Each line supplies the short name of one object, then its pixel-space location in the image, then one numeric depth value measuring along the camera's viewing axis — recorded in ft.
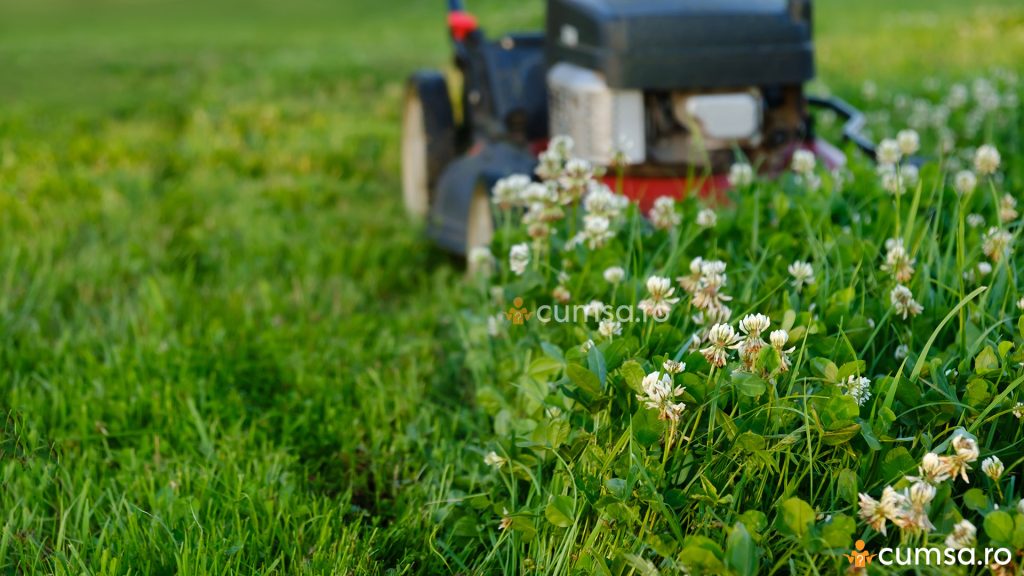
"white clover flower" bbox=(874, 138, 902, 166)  8.06
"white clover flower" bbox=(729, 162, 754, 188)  8.46
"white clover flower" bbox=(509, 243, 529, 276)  6.92
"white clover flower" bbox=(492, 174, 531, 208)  7.73
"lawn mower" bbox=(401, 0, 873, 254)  9.32
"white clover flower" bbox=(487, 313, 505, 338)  7.46
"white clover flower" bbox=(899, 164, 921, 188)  7.96
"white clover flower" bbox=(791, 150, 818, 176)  8.38
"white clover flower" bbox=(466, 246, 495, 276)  8.04
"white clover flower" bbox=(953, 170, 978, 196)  7.70
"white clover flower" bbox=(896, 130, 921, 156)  8.06
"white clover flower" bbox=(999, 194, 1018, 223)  7.11
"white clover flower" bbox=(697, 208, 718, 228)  7.22
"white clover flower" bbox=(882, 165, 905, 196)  7.55
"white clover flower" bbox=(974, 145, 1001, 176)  7.66
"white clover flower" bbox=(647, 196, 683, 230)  7.38
